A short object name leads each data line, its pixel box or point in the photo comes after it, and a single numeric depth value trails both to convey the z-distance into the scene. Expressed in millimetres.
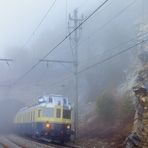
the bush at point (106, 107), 30784
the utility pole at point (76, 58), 24492
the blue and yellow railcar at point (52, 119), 25177
